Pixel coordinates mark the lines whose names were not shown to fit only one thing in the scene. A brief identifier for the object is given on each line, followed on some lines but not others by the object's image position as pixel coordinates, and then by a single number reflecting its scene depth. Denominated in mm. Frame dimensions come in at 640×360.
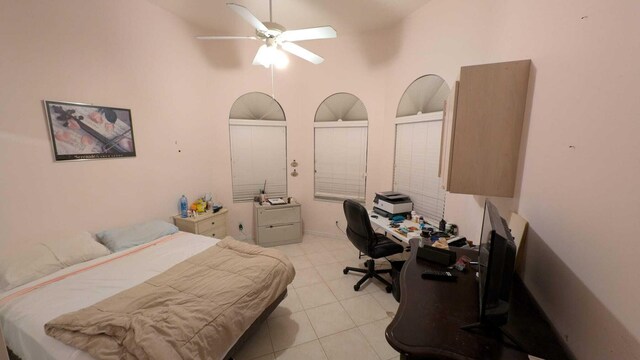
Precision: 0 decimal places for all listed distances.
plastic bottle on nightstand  3234
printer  3021
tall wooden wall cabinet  1455
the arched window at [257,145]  3869
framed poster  2088
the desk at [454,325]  875
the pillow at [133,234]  2348
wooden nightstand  3102
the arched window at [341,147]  3822
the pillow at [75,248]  1997
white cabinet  3801
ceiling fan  1999
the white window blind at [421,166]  2832
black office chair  2531
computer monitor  864
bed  1343
